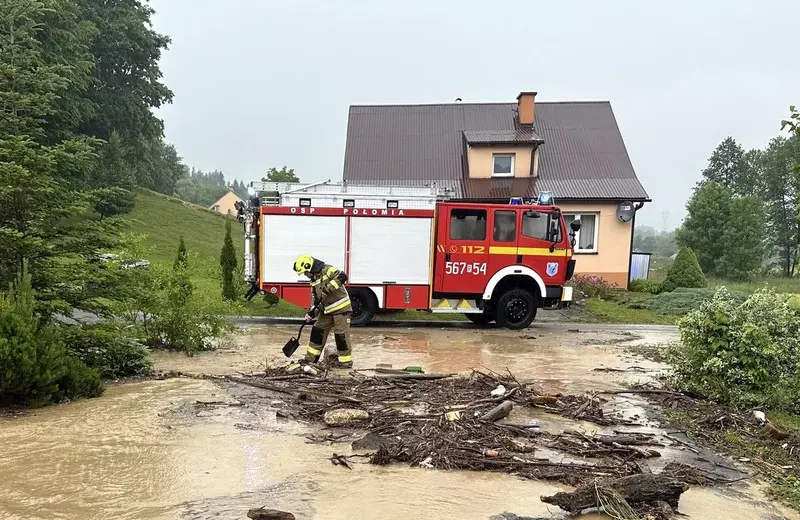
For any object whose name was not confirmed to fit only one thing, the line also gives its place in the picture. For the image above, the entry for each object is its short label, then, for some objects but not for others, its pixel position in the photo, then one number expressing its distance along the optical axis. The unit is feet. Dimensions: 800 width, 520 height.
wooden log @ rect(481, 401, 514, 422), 19.29
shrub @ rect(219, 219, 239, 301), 48.60
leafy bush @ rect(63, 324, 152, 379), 23.70
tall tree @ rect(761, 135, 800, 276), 144.05
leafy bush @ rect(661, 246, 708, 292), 61.26
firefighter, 27.66
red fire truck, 40.83
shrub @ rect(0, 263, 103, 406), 18.97
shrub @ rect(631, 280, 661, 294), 64.69
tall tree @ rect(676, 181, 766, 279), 101.30
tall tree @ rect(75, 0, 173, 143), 126.93
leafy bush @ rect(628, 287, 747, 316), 52.13
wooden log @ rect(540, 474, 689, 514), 13.08
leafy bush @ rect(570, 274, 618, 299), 60.29
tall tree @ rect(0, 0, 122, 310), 22.40
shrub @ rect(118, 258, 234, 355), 30.35
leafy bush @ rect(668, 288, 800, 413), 21.21
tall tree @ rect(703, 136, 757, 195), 168.55
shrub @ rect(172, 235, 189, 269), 31.87
